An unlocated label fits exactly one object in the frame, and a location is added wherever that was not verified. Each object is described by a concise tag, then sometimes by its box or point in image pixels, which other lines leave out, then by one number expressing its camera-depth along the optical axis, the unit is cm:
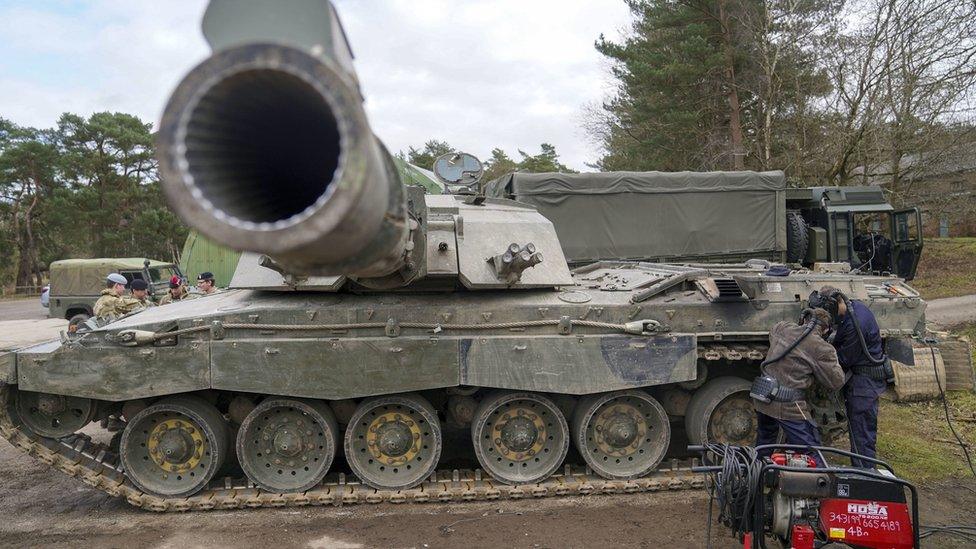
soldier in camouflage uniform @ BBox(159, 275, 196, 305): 1095
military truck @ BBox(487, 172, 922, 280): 1362
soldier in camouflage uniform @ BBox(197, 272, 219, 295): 1083
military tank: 577
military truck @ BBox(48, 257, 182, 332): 2228
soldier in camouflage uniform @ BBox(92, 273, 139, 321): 898
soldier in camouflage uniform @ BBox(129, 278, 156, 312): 934
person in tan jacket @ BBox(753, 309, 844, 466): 529
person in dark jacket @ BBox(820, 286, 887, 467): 585
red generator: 414
